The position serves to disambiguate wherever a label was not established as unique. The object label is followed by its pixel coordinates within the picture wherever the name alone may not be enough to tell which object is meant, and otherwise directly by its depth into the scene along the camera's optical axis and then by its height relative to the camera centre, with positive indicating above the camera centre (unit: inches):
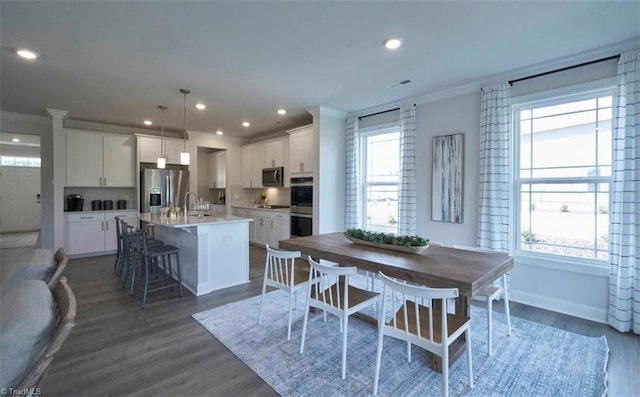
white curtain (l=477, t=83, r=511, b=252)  138.0 +13.8
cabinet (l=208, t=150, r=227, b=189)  293.4 +26.6
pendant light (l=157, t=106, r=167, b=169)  178.9 +42.0
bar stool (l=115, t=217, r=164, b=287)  149.2 -29.7
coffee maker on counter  221.1 -6.0
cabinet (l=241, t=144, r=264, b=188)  273.7 +29.0
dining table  74.2 -20.1
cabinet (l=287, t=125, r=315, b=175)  211.0 +33.3
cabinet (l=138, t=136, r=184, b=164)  240.1 +39.0
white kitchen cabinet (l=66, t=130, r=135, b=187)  217.0 +27.3
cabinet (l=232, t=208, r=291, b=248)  231.1 -25.9
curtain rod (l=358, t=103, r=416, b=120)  186.5 +55.2
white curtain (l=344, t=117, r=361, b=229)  203.9 +14.4
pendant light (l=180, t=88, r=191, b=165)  158.1 +56.2
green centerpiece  99.1 -16.4
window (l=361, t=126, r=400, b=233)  191.0 +11.7
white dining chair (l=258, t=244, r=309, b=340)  99.7 -31.2
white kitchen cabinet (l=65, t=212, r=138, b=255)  211.3 -28.8
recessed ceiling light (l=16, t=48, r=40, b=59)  112.2 +55.4
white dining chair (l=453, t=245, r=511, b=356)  91.8 -33.9
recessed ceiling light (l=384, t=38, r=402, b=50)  106.2 +56.6
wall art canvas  154.9 +9.5
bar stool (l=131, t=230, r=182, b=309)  134.3 -31.1
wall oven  208.1 -8.3
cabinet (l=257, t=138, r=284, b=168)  250.0 +36.8
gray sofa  37.2 -18.8
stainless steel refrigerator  240.4 +6.6
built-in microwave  249.1 +16.4
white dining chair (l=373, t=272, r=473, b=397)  66.2 -33.7
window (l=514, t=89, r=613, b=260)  118.6 +9.5
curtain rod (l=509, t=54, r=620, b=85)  114.1 +54.1
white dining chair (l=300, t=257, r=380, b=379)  82.7 -32.7
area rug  77.2 -50.4
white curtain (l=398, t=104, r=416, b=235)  173.6 +13.7
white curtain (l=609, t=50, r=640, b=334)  106.3 -0.2
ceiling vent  147.8 +58.1
